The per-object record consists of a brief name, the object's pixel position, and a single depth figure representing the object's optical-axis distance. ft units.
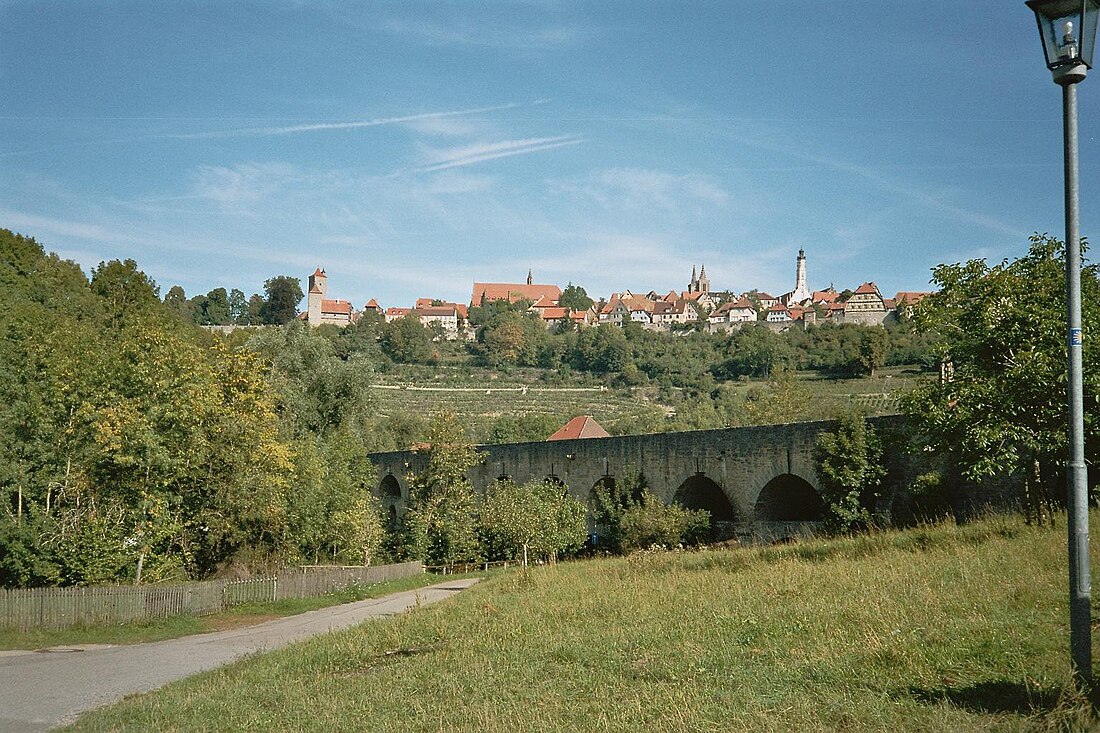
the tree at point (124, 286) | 165.99
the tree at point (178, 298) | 375.90
